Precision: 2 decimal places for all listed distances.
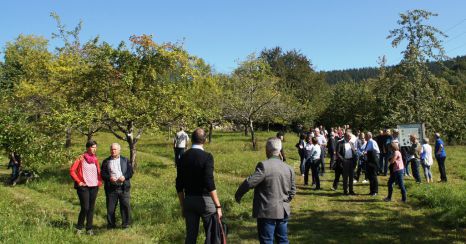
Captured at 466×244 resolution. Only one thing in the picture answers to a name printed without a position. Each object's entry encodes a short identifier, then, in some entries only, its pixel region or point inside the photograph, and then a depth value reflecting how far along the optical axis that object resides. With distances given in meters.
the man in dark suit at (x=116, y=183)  8.38
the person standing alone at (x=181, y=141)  16.67
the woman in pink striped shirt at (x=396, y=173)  11.22
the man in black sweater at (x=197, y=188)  5.46
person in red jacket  7.95
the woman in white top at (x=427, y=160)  13.96
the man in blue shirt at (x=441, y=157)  14.16
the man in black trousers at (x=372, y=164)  12.12
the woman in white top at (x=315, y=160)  13.09
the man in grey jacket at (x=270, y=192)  5.59
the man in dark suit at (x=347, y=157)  12.20
